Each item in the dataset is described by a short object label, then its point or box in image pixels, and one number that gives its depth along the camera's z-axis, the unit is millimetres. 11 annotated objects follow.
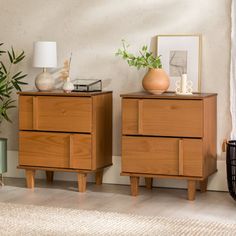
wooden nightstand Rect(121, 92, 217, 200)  5929
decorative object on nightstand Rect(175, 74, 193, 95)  6147
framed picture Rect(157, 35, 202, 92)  6403
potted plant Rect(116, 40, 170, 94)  6168
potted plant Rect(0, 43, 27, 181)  6874
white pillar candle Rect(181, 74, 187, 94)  6154
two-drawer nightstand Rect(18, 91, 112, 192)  6271
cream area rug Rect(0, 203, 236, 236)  4889
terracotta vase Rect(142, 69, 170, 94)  6164
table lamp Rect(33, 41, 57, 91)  6574
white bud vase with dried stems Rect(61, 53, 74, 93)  6420
